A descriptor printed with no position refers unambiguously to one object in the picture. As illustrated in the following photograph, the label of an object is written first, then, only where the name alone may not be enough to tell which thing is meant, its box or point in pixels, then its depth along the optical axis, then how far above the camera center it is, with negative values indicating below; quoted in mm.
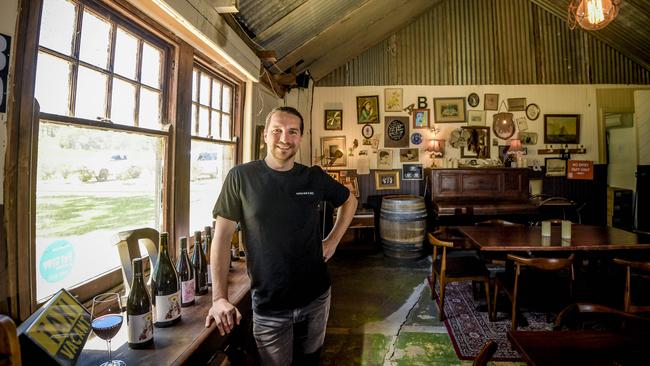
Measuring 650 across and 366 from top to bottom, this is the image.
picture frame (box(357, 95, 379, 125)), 6578 +1659
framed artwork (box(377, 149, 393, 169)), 6605 +619
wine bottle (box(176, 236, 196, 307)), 1754 -581
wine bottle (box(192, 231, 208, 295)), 1968 -575
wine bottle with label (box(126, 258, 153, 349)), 1284 -588
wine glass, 1157 -546
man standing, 1557 -310
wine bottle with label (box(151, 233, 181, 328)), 1494 -572
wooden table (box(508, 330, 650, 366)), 1354 -740
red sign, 6363 +457
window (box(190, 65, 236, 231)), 2684 +402
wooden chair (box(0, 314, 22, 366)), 691 -381
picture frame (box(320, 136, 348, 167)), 6605 +744
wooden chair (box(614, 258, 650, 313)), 2549 -785
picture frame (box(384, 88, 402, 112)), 6578 +1866
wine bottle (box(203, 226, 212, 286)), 2285 -439
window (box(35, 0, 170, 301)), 1387 +235
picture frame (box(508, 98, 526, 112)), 6473 +1811
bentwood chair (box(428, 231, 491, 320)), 3336 -929
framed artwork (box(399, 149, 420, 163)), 6559 +687
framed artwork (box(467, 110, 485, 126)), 6504 +1468
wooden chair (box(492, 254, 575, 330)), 2783 -847
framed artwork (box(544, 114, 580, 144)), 6422 +1298
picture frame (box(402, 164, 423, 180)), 6551 +328
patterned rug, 2762 -1442
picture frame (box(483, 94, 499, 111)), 6504 +1846
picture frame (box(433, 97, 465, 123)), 6520 +1701
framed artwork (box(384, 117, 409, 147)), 6574 +1220
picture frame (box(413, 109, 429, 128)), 6547 +1465
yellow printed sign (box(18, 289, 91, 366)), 917 -506
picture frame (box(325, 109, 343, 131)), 6637 +1442
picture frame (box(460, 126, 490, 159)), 6441 +961
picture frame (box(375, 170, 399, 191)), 6602 +147
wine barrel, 5266 -680
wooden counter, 1211 -706
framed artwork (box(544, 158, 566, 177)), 6426 +492
